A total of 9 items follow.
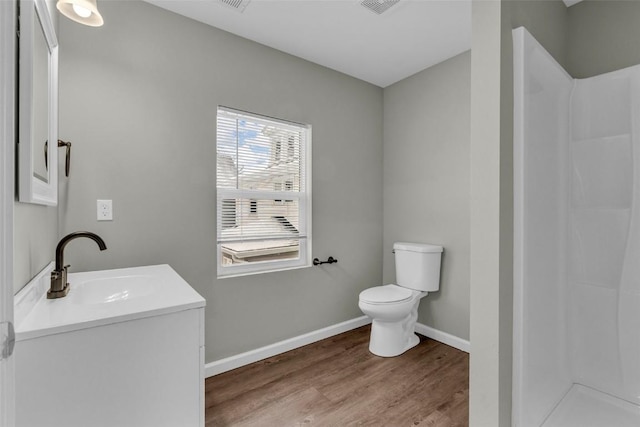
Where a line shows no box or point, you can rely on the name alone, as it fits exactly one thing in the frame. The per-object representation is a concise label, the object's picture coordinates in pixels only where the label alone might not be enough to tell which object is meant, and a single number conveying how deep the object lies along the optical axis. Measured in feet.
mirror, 3.20
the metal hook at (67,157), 5.25
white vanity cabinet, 2.89
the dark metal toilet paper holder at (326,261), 8.78
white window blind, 7.39
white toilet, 7.72
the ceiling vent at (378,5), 6.24
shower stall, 4.79
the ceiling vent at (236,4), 6.22
